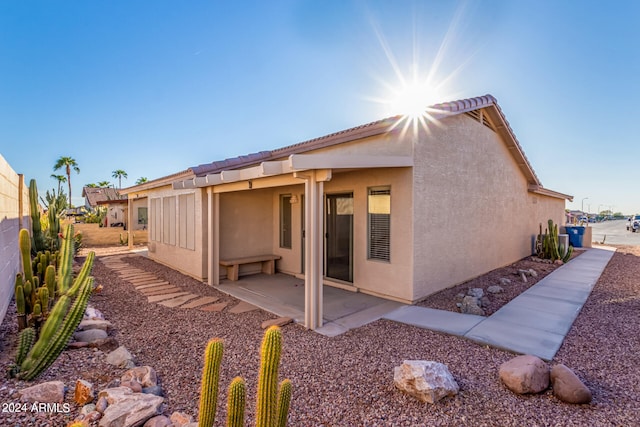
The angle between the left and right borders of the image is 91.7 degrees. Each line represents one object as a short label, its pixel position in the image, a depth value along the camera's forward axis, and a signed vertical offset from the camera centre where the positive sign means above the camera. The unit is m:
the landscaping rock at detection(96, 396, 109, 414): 2.92 -1.83
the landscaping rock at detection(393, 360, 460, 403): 3.30 -1.86
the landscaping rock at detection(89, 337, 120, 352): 4.55 -1.97
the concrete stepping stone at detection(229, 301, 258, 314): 6.54 -2.08
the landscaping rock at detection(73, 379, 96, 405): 3.03 -1.79
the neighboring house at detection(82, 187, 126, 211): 37.26 +2.43
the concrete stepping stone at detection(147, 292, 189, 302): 7.47 -2.08
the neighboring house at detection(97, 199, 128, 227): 26.35 -0.13
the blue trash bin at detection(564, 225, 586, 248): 18.58 -1.54
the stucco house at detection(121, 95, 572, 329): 6.85 +0.08
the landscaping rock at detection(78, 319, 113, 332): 5.08 -1.88
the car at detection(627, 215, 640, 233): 39.22 -2.04
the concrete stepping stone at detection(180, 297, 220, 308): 6.99 -2.08
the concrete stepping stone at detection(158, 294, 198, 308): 7.06 -2.08
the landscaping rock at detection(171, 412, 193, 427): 2.84 -1.94
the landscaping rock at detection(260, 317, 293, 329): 5.60 -2.04
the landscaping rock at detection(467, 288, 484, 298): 7.18 -1.93
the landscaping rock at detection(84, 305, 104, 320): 5.64 -1.91
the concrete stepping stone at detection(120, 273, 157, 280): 9.93 -2.06
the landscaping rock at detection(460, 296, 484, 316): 6.22 -1.95
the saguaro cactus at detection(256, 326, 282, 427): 2.11 -1.17
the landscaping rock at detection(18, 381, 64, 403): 2.89 -1.71
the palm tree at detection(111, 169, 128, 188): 57.34 +7.20
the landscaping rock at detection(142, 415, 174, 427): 2.76 -1.88
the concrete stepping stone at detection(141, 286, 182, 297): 8.02 -2.08
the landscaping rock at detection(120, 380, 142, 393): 3.36 -1.90
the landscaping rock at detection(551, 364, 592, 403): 3.22 -1.88
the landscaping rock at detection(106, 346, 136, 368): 3.99 -1.92
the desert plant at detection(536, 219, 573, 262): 12.70 -1.60
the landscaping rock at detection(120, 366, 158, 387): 3.57 -1.94
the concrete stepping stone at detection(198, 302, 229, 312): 6.67 -2.08
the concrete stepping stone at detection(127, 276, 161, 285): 9.26 -2.07
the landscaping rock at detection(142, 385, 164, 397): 3.45 -2.00
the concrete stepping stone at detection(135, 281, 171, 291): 8.64 -2.07
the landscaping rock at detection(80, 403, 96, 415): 2.86 -1.84
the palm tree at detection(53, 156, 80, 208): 43.75 +6.93
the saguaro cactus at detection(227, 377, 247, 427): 2.06 -1.29
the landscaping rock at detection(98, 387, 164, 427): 2.73 -1.82
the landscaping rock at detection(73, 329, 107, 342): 4.69 -1.88
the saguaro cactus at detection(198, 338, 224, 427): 2.20 -1.26
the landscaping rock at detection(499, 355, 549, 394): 3.42 -1.87
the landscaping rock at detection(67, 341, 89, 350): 4.37 -1.89
